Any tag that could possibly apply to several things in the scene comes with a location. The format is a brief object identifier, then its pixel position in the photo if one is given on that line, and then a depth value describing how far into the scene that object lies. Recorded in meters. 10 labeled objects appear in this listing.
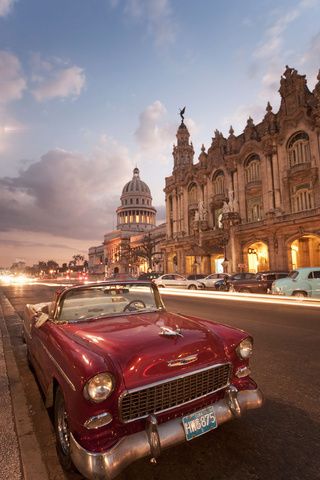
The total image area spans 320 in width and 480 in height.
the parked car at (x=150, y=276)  38.52
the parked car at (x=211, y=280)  28.04
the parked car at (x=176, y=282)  28.37
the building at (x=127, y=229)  114.62
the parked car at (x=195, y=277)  30.28
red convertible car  2.36
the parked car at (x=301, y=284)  14.98
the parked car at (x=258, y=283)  19.55
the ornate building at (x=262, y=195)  32.28
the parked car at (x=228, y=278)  22.93
